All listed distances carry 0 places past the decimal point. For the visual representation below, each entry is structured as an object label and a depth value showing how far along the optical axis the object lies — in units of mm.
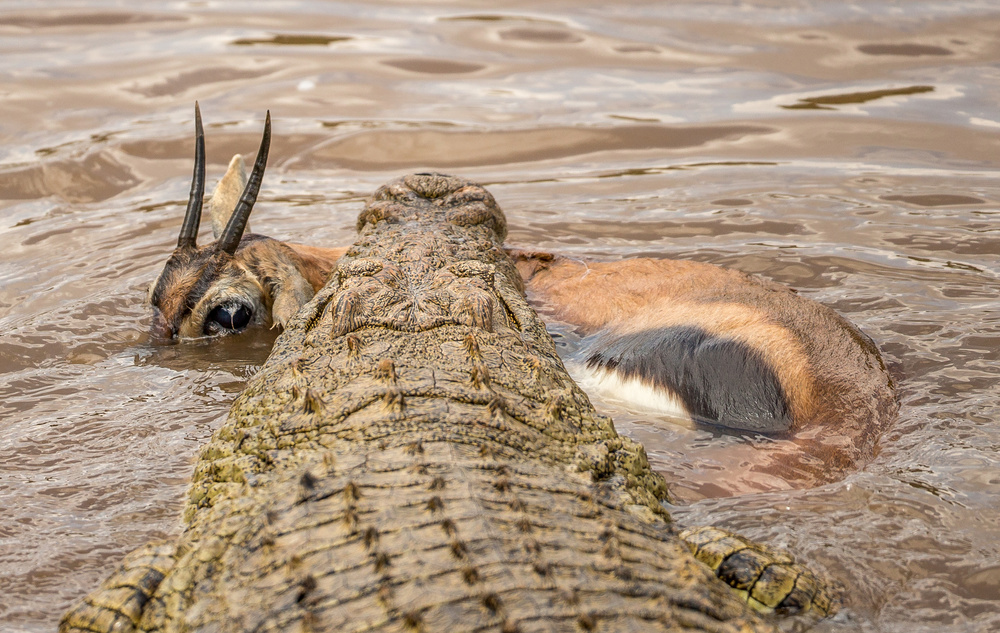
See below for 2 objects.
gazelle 7488
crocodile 4254
